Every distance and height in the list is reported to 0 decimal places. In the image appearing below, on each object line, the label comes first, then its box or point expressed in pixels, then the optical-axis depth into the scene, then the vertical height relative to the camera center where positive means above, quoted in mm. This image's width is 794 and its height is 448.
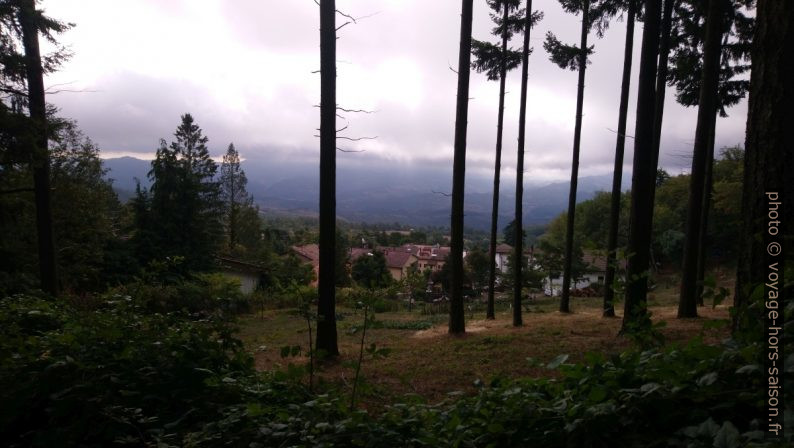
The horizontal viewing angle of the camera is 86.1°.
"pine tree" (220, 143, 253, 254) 44781 -224
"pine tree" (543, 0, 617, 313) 12625 +4740
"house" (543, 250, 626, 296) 41694 -9054
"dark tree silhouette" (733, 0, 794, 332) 2211 +351
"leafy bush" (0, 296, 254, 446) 2184 -1115
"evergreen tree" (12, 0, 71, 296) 10133 +1249
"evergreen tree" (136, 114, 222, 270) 26938 -1698
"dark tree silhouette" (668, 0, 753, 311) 10812 +3643
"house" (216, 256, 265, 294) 30002 -5854
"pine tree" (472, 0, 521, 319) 13453 +4509
